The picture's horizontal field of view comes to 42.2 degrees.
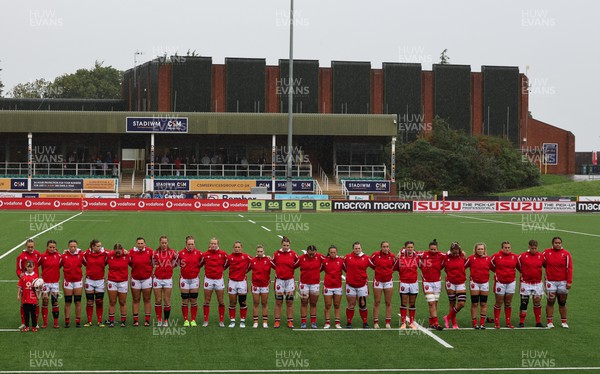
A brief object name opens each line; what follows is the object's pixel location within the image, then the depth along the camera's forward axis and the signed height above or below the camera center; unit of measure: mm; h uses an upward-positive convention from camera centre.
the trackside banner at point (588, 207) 59250 -2388
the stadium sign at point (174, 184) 63969 -1065
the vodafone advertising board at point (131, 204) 54562 -2388
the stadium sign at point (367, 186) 64750 -1060
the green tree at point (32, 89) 124438 +13102
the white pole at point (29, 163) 61997 +478
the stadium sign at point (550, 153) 82625 +2376
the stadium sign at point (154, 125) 63969 +3816
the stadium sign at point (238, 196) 58219 -1886
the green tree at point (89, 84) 116562 +12997
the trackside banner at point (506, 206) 58250 -2393
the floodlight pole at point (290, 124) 50719 +3406
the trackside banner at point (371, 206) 56281 -2393
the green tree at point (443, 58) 114938 +17238
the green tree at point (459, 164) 71812 +979
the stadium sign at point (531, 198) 60781 -1824
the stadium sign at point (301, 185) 64750 -1033
